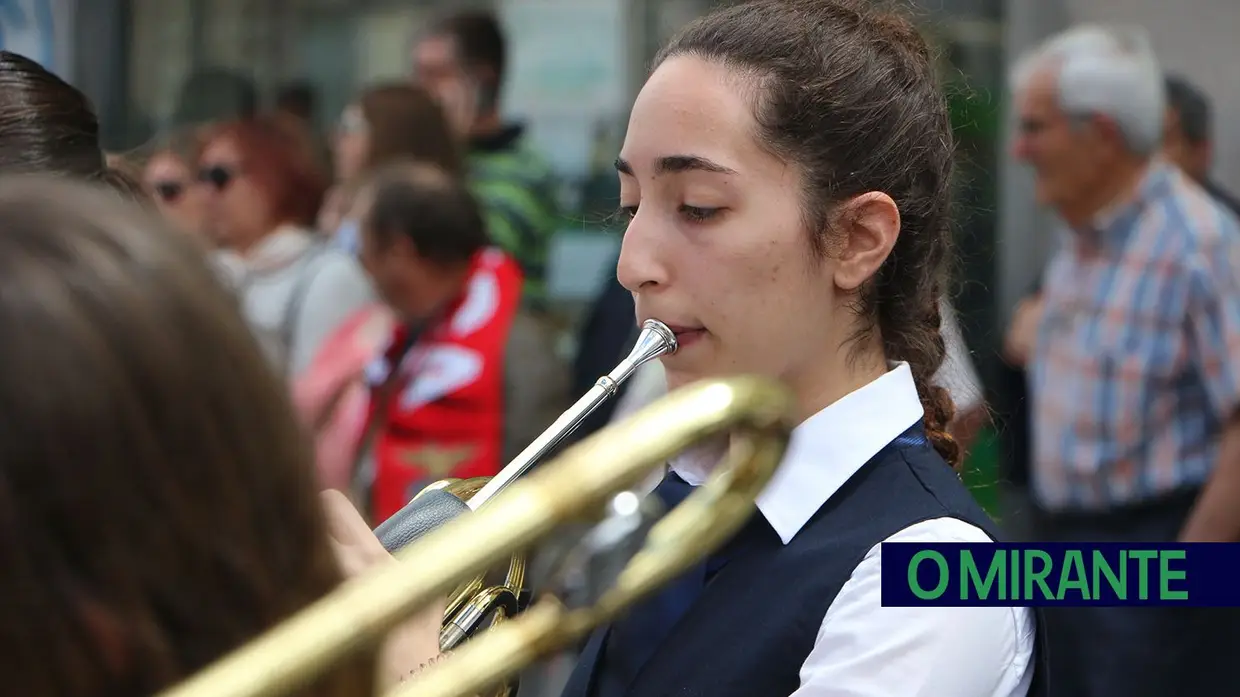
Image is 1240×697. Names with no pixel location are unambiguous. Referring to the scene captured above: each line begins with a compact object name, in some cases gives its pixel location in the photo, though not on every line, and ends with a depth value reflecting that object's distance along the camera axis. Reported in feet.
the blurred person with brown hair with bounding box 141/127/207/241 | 14.52
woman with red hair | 12.41
